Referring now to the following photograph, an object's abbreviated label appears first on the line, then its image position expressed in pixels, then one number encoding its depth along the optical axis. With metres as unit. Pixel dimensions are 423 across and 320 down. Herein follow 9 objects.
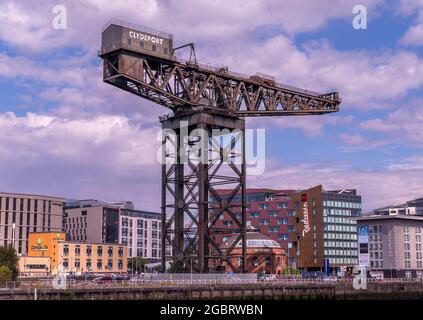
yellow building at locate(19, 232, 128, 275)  158.62
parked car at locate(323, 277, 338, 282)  105.41
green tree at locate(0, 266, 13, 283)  97.32
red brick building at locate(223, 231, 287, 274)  147.62
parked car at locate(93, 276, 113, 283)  106.54
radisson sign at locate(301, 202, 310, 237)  173.75
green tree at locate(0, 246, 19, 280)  110.12
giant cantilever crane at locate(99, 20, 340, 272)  83.81
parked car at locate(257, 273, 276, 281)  97.63
